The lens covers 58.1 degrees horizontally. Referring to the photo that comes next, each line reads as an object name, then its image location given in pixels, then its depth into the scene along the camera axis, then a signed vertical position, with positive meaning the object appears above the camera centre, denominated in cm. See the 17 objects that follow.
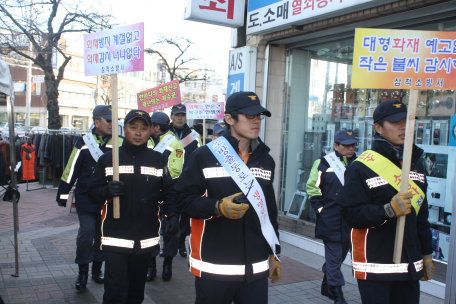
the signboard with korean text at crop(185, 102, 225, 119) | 786 +24
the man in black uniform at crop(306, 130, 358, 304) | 466 -90
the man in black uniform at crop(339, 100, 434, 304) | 271 -59
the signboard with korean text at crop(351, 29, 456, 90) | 290 +51
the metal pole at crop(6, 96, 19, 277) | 505 -50
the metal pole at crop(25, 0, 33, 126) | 3484 +247
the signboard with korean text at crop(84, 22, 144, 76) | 398 +69
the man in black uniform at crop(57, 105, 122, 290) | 476 -79
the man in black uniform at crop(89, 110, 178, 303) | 348 -77
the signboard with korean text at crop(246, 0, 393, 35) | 543 +170
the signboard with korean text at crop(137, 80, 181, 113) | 710 +43
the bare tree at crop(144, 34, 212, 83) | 2405 +432
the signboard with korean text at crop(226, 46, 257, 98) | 746 +102
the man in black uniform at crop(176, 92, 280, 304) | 269 -63
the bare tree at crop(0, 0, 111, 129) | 1608 +350
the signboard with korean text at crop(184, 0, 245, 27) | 678 +190
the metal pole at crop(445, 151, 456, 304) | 326 -112
